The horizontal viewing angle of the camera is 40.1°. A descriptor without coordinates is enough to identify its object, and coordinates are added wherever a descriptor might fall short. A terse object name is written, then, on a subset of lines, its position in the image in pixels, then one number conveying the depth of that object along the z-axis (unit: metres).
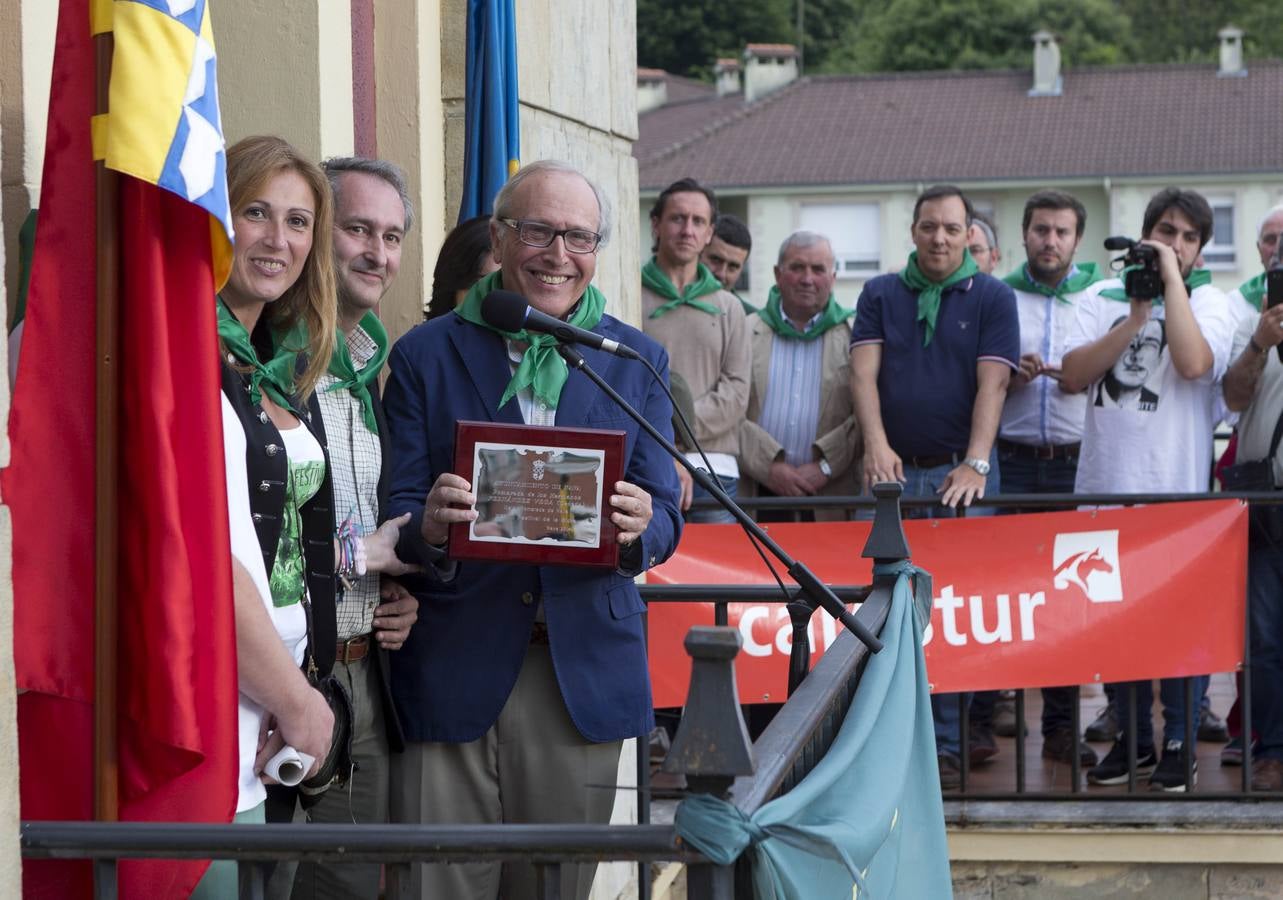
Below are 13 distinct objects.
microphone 3.18
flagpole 2.60
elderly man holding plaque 3.63
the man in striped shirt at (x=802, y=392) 7.29
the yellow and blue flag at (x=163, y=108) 2.61
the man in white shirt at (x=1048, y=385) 7.20
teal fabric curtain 2.06
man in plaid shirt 3.52
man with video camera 6.54
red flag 2.61
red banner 6.41
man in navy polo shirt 6.66
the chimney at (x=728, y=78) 47.59
